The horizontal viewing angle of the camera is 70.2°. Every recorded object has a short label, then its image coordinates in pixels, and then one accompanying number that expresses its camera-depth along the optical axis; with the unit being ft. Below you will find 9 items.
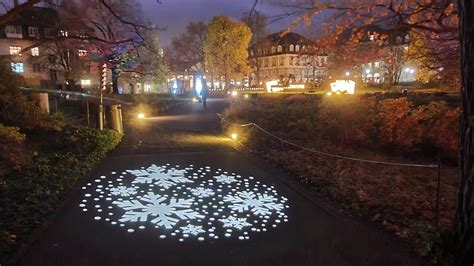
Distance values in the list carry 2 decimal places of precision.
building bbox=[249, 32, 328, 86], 241.76
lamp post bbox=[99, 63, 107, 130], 46.14
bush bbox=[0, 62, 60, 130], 35.12
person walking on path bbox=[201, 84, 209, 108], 98.56
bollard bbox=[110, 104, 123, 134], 48.03
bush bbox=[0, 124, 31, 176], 25.30
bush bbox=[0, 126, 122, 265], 16.87
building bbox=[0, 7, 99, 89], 95.91
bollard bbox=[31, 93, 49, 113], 45.53
